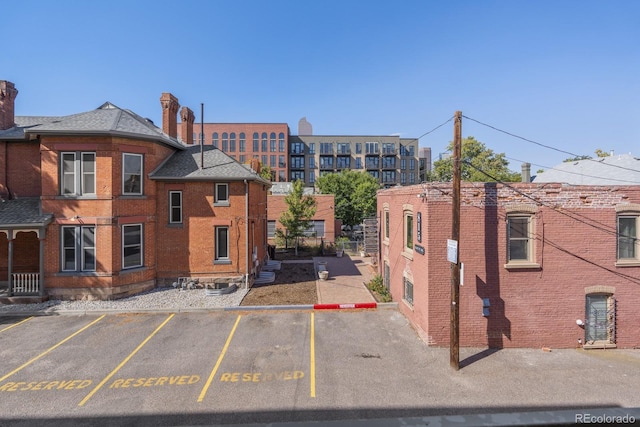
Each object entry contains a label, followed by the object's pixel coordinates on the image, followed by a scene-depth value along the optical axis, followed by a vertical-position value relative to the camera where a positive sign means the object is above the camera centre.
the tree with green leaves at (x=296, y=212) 29.99 +0.00
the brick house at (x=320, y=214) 38.88 -0.24
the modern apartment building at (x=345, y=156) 77.81 +14.11
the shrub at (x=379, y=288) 16.75 -4.48
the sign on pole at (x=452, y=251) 9.80 -1.25
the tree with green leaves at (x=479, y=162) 44.31 +7.14
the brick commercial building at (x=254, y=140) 72.19 +16.89
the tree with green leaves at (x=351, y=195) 44.28 +2.53
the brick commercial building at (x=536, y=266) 11.44 -2.02
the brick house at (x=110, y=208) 15.88 +0.25
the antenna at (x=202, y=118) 18.53 +6.03
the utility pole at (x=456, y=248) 9.82 -1.16
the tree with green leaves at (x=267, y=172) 52.40 +6.89
